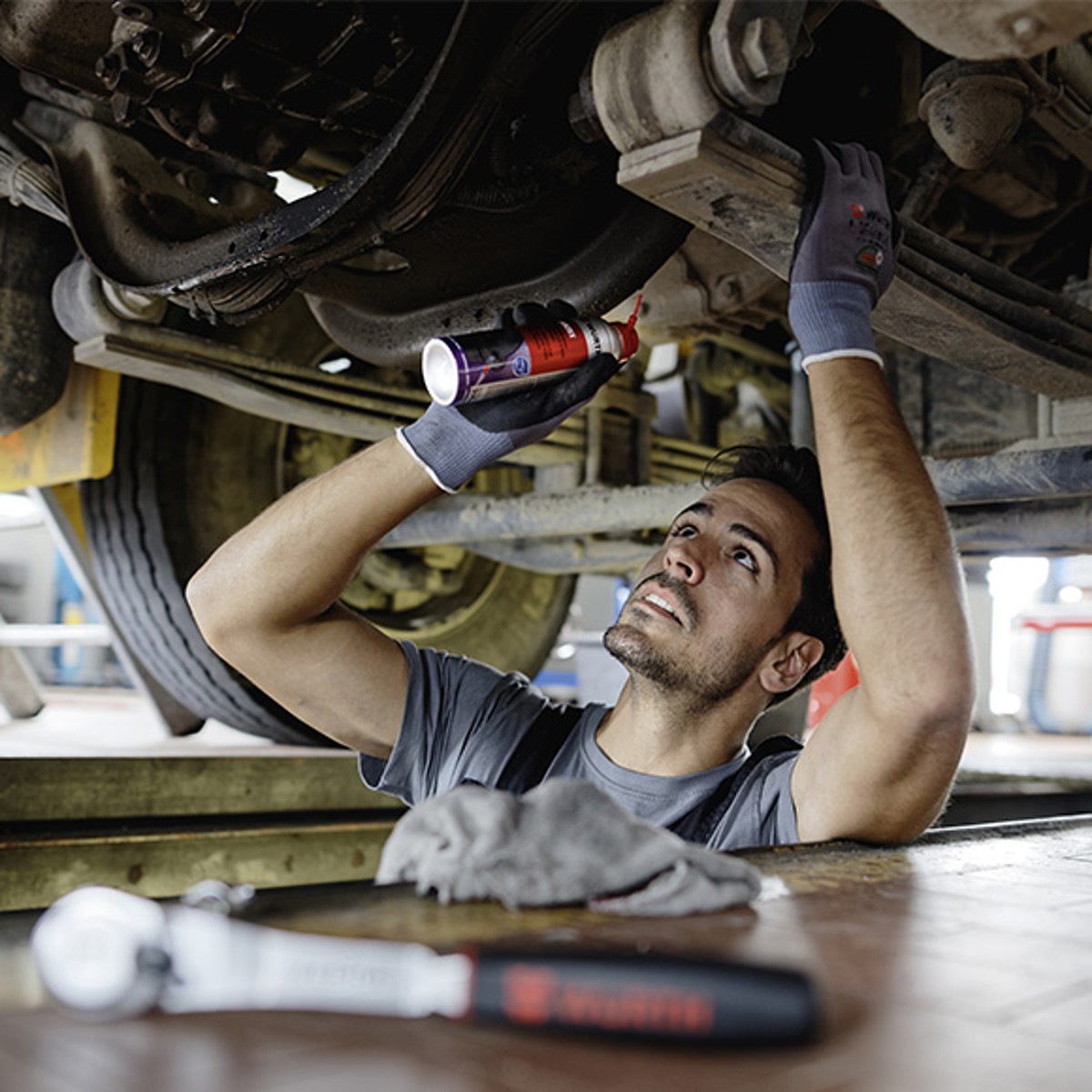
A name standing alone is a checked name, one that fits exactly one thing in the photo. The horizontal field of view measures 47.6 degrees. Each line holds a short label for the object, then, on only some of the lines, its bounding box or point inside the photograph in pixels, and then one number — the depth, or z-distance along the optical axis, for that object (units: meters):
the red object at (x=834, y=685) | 4.15
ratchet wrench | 0.68
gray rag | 0.99
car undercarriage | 1.47
